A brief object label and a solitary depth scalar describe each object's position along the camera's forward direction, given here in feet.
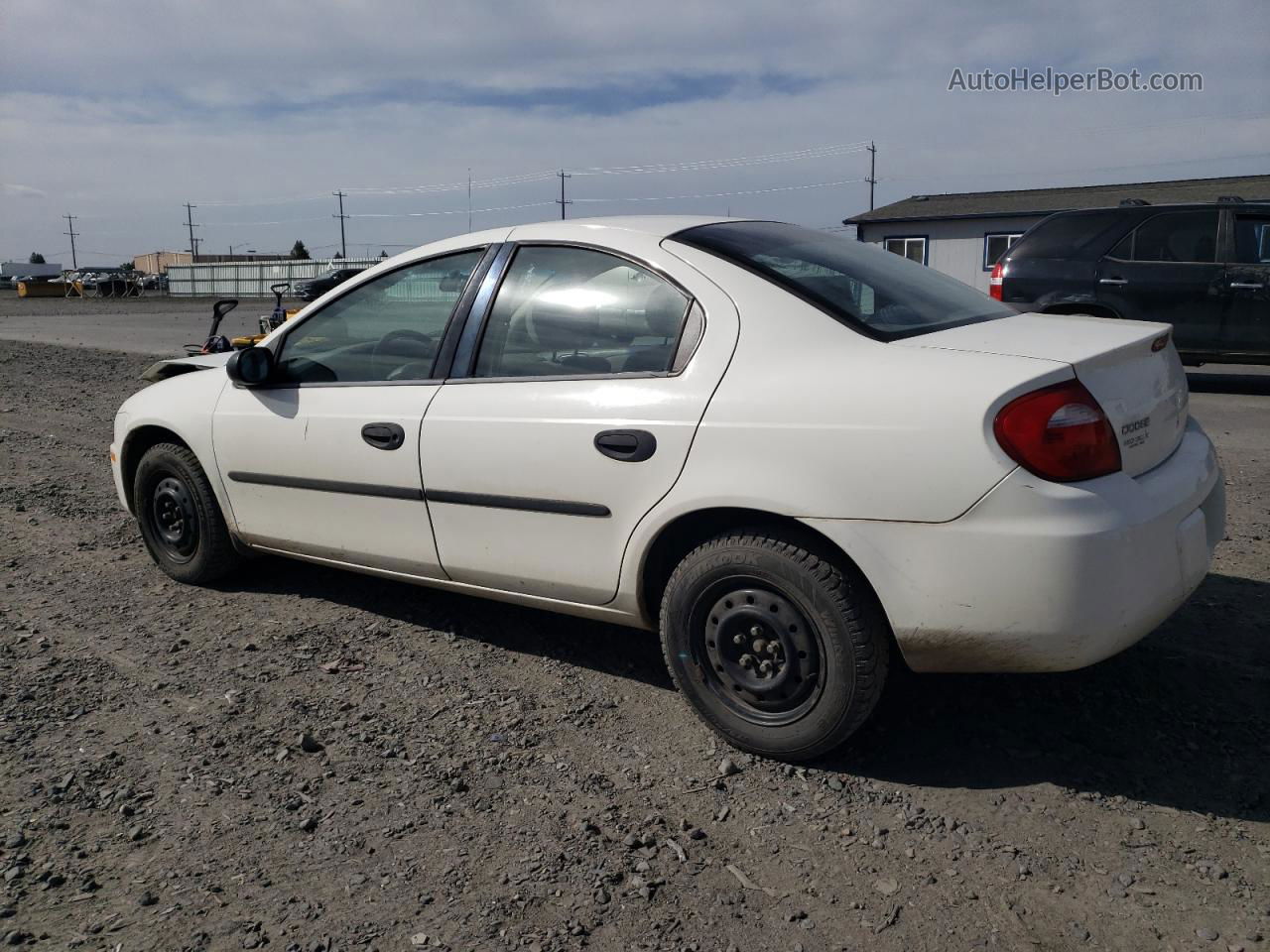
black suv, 32.24
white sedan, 8.70
